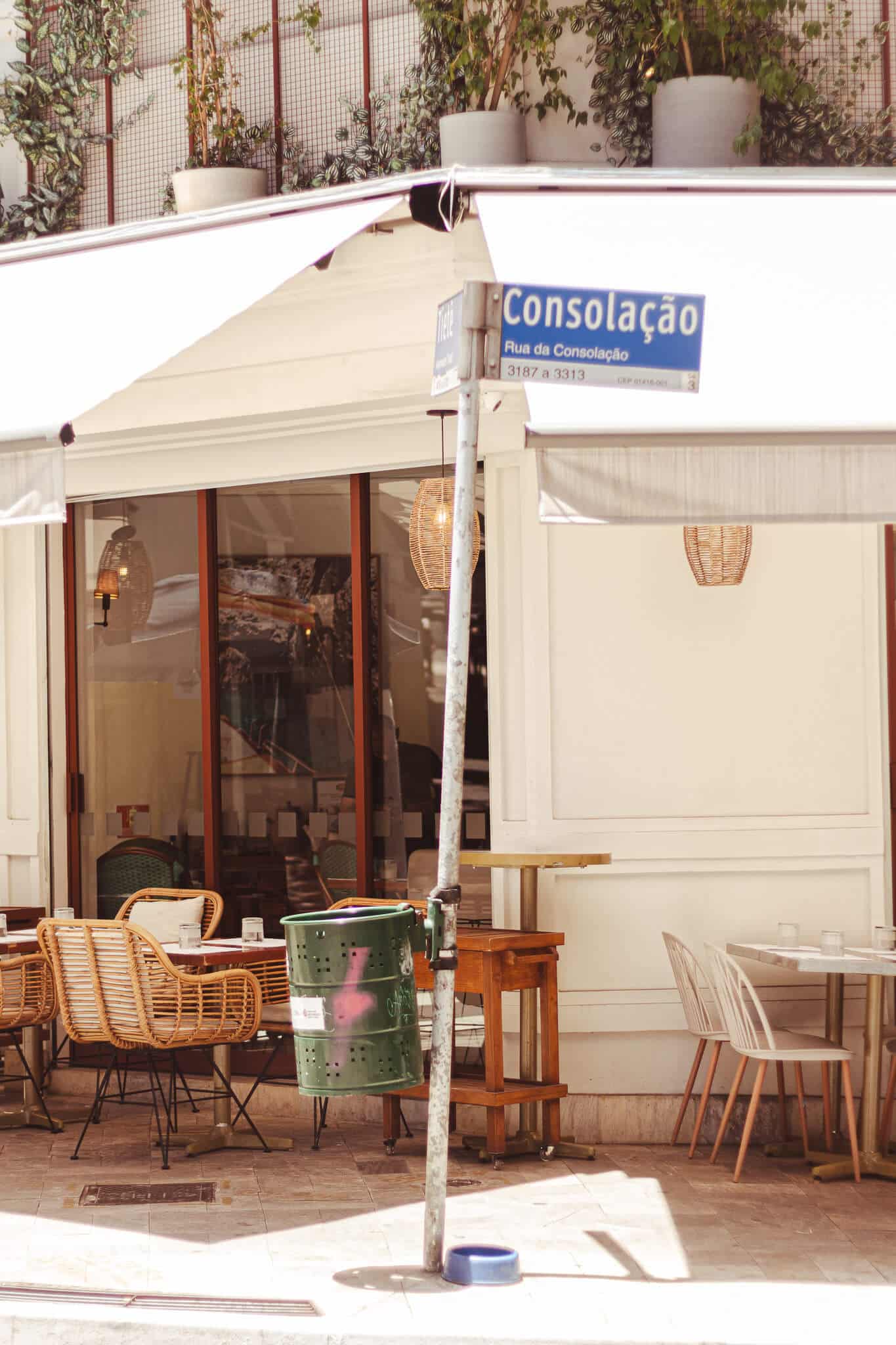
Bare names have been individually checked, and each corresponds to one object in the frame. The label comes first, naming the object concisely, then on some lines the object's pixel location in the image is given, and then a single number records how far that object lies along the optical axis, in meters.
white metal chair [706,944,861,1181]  12.10
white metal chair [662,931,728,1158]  12.98
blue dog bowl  8.97
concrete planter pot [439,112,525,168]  13.79
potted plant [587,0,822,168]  13.53
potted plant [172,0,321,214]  15.05
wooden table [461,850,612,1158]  13.11
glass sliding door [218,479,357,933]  15.69
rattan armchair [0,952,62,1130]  14.08
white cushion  15.37
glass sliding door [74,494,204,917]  16.44
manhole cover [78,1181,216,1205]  11.49
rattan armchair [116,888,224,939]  15.19
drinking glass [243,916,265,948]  13.84
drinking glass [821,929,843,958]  12.24
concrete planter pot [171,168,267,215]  15.01
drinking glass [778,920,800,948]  13.06
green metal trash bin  8.90
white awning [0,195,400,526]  10.48
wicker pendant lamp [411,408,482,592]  14.28
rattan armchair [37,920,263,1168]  12.68
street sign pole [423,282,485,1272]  8.82
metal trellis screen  14.88
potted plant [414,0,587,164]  13.80
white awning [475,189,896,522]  9.20
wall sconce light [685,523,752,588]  13.52
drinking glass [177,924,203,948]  13.45
